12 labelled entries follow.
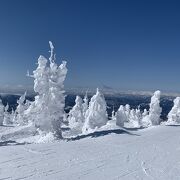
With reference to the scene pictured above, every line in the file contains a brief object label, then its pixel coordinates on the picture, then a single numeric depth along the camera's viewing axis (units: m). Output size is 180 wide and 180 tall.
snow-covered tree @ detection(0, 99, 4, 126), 50.96
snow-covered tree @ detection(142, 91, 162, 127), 46.71
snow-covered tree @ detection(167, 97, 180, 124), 50.07
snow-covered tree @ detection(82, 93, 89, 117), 60.60
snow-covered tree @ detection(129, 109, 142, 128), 57.14
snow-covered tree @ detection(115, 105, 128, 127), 44.18
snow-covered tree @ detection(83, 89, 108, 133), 37.15
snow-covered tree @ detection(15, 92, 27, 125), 53.83
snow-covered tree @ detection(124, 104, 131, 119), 71.31
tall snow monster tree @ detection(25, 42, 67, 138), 26.03
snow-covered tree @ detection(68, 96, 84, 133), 53.71
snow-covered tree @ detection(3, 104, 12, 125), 61.67
